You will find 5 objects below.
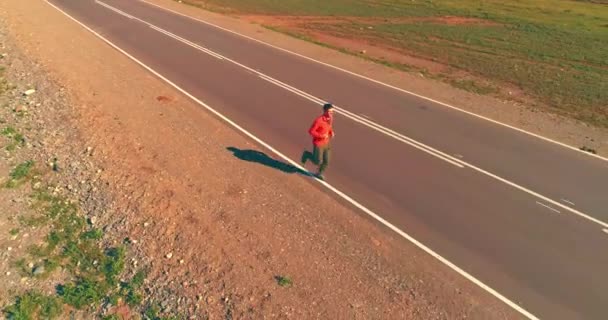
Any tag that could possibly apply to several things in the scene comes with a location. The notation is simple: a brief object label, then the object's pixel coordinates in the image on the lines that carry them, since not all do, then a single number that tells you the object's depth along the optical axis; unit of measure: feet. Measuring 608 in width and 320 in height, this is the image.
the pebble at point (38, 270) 25.32
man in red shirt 32.60
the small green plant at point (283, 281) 24.13
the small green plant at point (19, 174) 33.76
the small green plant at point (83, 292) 23.34
